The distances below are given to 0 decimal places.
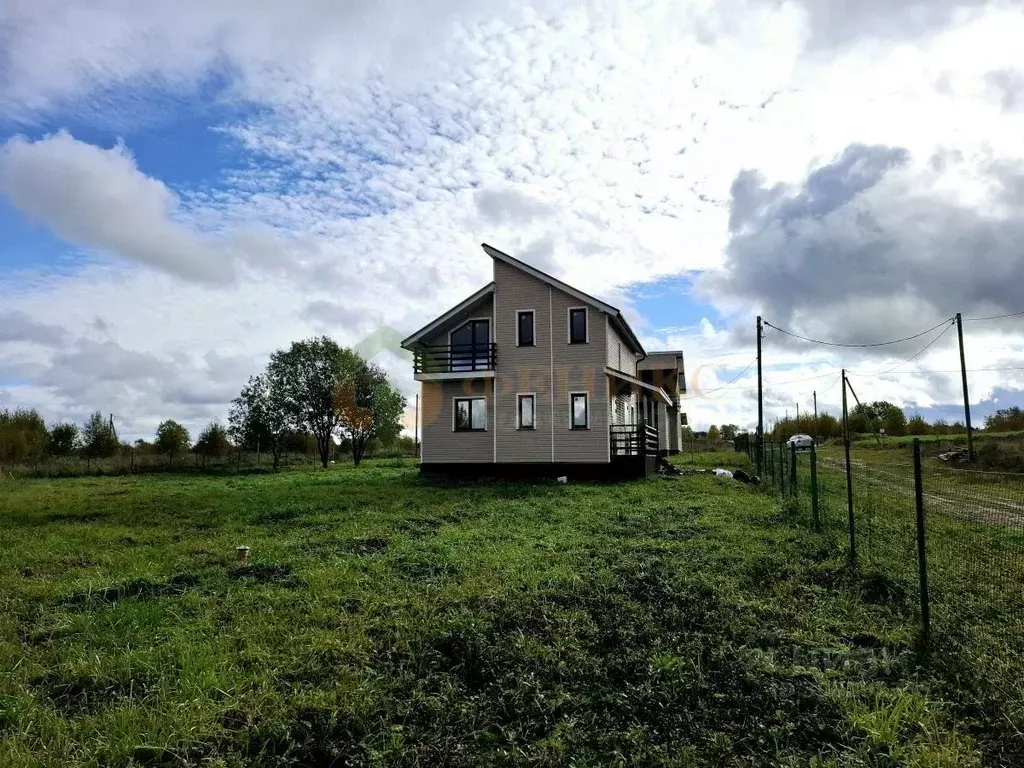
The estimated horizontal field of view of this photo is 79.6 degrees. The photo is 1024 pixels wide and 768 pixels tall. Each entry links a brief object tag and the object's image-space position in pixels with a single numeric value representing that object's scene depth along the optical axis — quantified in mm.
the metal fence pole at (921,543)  5574
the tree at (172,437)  46188
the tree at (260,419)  39969
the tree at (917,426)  48212
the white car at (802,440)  48812
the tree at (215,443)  40812
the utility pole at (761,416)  27400
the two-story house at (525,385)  22125
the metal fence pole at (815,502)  10234
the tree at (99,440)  41969
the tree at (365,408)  41625
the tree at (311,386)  40938
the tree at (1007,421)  37891
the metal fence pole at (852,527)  7945
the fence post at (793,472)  13377
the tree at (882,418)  51000
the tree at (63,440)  43188
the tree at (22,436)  37562
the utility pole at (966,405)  23969
